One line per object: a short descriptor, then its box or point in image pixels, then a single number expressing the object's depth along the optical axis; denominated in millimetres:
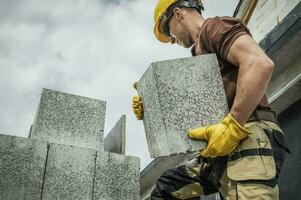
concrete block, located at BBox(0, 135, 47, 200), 2820
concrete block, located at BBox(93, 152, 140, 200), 3139
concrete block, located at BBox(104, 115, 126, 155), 3549
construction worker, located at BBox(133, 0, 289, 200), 2270
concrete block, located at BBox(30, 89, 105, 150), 3236
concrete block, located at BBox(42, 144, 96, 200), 2975
